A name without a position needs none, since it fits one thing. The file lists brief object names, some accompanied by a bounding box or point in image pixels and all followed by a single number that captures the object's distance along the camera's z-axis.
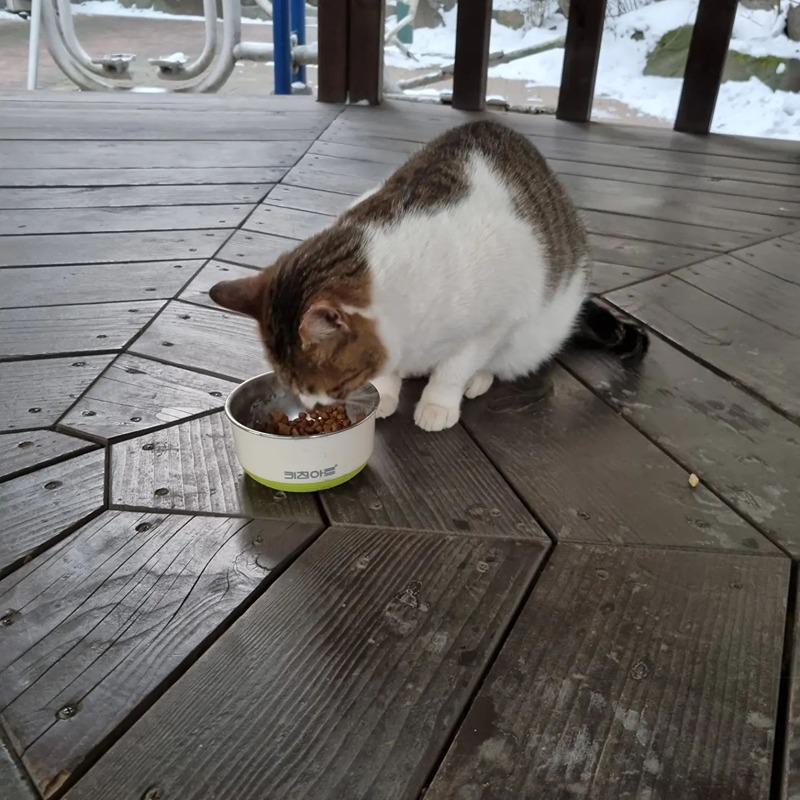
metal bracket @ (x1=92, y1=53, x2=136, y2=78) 4.48
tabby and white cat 1.11
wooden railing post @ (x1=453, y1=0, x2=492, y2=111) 3.03
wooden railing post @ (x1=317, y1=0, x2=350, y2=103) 3.13
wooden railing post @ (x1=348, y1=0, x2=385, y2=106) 3.13
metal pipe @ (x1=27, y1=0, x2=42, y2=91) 4.11
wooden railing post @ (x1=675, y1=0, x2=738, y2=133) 2.80
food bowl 1.06
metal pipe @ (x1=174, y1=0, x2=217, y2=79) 4.12
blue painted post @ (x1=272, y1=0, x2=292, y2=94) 3.54
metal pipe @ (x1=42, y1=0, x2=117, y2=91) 4.16
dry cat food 1.16
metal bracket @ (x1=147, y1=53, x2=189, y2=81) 4.58
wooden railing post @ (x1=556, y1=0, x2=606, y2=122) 2.95
